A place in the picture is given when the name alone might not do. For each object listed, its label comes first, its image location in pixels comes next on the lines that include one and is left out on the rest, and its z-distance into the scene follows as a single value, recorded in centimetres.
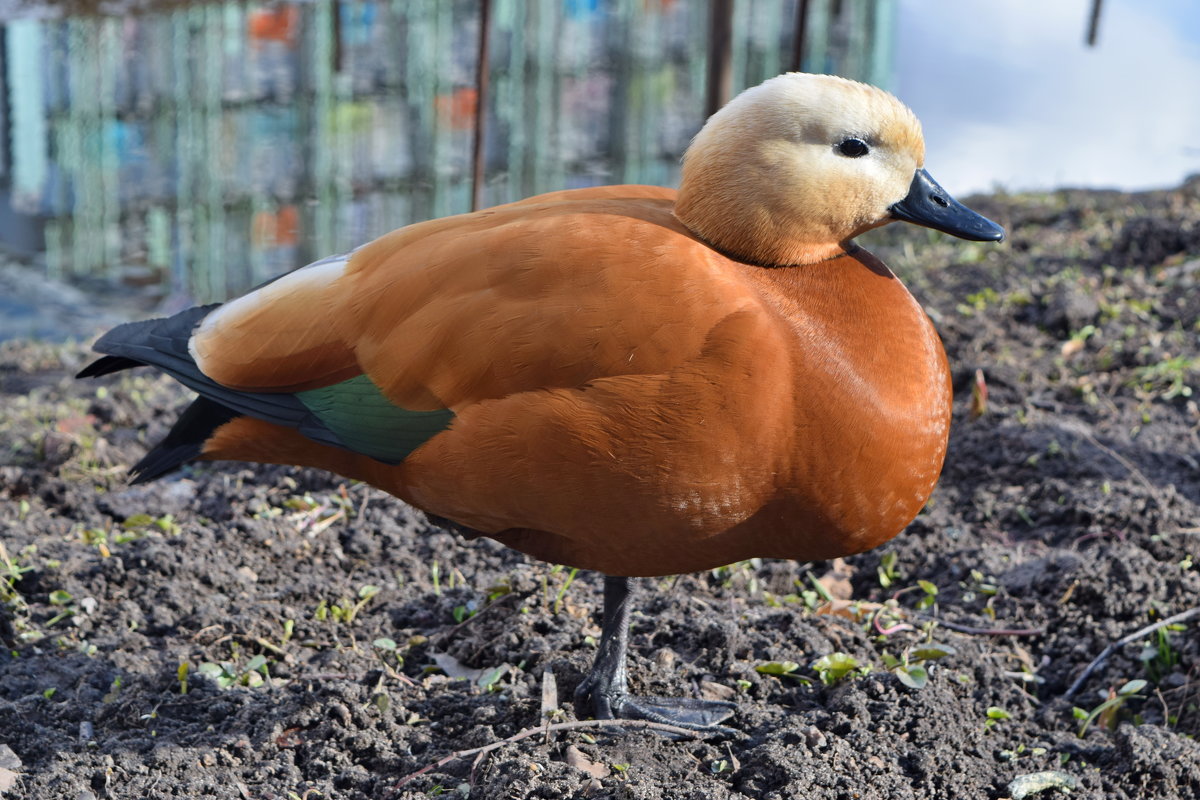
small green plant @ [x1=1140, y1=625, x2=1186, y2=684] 301
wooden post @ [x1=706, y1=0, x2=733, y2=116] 589
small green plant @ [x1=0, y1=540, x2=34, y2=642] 304
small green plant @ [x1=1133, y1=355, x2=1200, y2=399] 424
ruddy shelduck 228
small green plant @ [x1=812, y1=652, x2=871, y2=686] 282
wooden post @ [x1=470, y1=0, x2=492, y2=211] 495
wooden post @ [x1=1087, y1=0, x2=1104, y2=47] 950
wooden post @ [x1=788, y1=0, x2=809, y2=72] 500
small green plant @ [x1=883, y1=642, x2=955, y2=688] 284
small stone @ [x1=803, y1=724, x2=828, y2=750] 255
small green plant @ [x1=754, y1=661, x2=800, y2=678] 287
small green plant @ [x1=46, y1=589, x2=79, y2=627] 311
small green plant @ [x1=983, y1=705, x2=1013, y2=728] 279
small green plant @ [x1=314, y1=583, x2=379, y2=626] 312
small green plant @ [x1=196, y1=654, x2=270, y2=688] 289
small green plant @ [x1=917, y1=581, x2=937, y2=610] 327
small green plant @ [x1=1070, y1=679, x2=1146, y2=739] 284
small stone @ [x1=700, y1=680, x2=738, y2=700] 285
